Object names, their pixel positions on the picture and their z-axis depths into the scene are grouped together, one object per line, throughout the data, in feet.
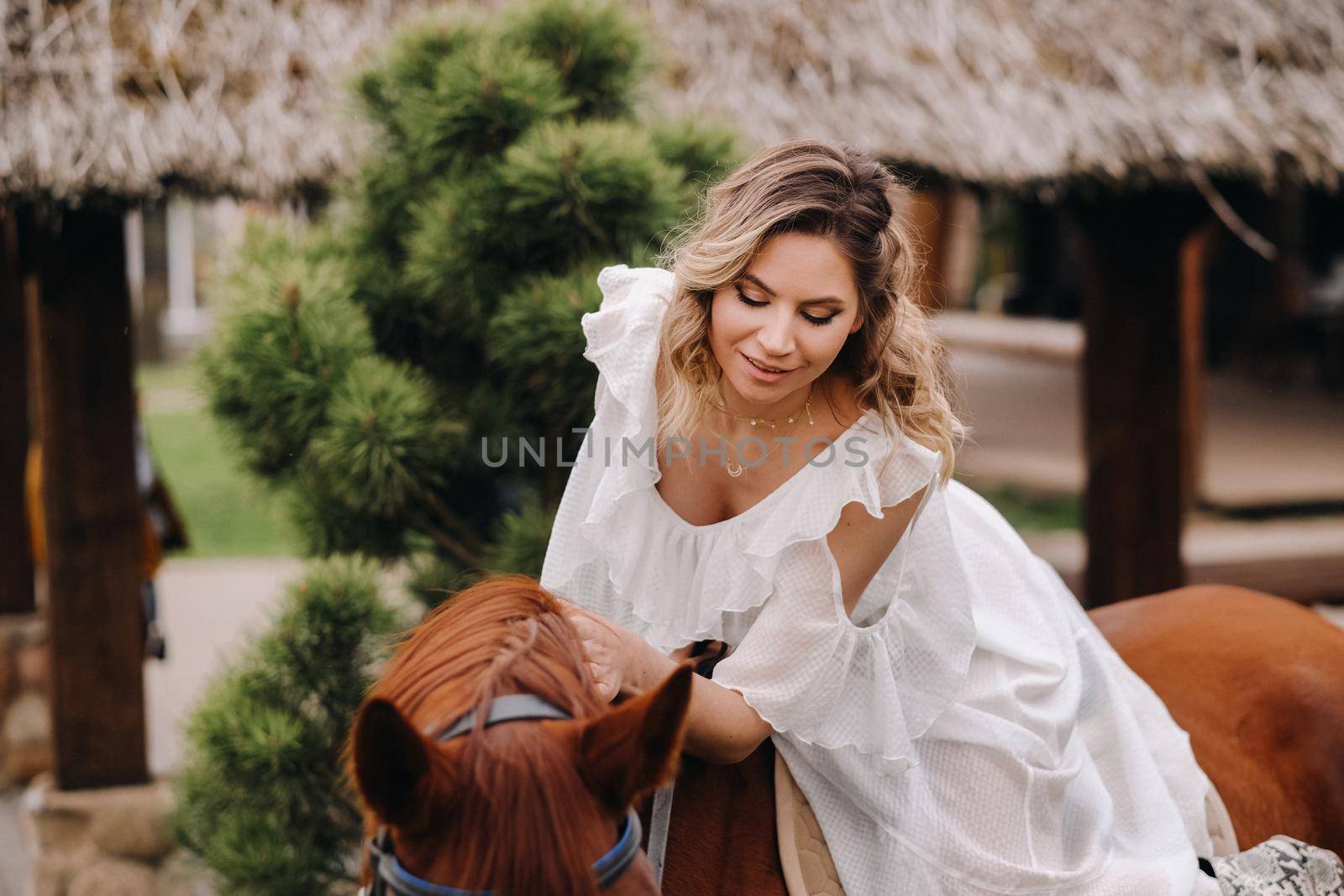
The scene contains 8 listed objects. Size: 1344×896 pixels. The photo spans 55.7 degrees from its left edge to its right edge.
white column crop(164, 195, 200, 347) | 64.90
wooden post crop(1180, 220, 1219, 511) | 25.48
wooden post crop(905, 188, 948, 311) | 41.75
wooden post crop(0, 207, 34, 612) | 17.25
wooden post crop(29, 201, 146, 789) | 12.12
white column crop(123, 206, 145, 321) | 62.08
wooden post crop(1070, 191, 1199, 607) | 15.25
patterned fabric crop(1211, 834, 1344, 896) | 6.56
